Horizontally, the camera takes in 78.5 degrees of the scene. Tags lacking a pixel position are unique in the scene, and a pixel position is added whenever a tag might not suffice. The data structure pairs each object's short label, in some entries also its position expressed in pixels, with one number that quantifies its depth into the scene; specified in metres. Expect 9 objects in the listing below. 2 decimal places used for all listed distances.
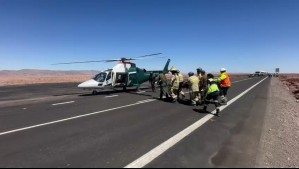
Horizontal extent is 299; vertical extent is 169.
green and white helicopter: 14.15
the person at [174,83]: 10.48
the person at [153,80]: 15.93
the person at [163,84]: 11.27
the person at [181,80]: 10.55
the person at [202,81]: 9.69
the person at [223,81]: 9.31
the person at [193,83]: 9.55
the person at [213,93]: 7.68
